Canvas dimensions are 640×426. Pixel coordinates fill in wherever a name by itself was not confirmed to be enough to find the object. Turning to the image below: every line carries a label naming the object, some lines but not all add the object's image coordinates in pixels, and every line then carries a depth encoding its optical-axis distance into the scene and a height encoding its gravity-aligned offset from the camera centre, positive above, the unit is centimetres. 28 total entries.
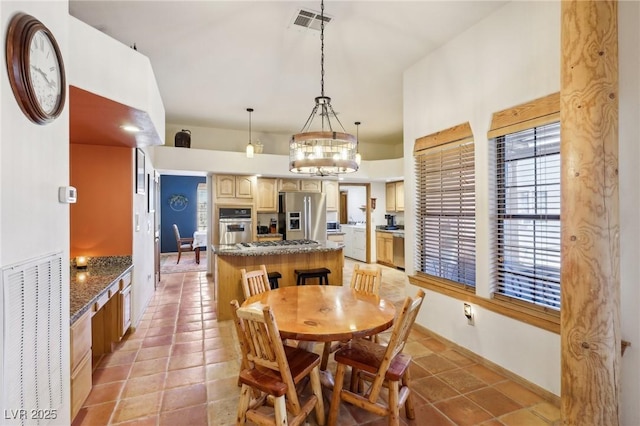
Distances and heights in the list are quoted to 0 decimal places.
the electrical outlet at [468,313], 281 -94
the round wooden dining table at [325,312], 182 -70
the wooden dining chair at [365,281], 280 -66
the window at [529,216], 222 -4
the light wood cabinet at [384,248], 716 -87
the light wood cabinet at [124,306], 302 -95
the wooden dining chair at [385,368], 176 -96
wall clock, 121 +63
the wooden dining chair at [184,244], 774 -88
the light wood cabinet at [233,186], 584 +50
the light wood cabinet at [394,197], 729 +36
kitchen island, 388 -68
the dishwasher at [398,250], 681 -87
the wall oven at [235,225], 582 -25
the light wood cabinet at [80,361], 190 -99
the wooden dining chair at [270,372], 166 -95
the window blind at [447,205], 288 +6
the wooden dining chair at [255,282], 262 -64
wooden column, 155 +2
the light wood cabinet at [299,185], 648 +58
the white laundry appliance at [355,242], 787 -80
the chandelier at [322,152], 251 +53
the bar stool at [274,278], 386 -83
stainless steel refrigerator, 643 -7
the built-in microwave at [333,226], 775 -36
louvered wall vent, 116 -55
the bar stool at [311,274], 404 -83
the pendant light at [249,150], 472 +95
